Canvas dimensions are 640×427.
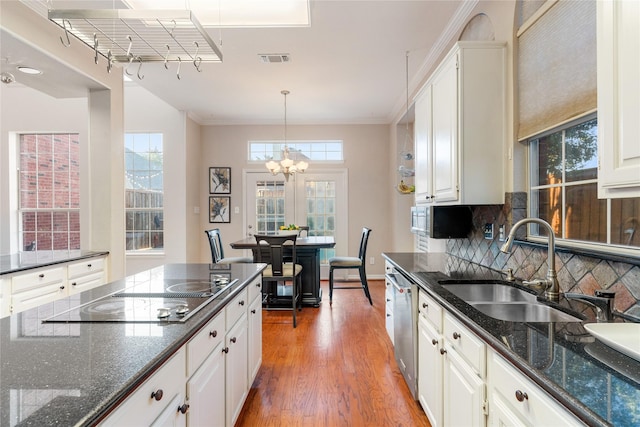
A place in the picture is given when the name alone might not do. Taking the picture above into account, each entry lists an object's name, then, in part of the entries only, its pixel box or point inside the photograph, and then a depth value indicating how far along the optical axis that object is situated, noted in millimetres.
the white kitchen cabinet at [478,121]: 2035
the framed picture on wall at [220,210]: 5887
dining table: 4188
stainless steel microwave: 2574
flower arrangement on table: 4704
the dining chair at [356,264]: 4409
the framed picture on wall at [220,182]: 5906
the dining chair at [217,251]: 4172
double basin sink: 1455
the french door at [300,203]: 5867
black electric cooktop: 1228
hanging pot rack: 1367
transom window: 5910
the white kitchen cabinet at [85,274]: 2734
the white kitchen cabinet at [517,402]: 787
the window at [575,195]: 1356
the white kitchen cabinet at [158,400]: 799
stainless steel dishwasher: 2033
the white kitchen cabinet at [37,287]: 2225
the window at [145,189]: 5504
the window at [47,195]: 5027
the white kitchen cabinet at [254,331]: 2121
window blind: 1468
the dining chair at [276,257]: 3535
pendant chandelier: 4484
